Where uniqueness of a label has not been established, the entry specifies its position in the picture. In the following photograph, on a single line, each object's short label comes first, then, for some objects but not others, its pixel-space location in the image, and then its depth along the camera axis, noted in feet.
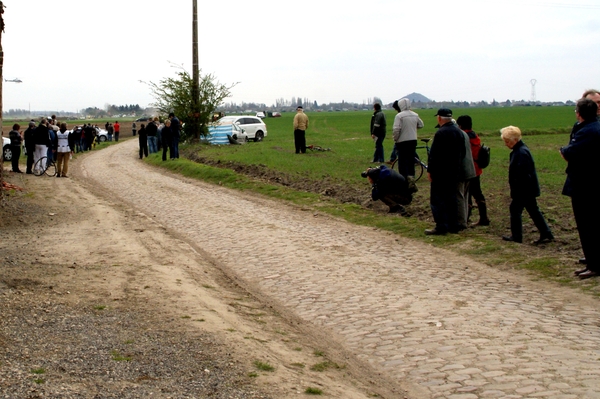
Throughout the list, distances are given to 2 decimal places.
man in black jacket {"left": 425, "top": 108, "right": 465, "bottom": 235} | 36.99
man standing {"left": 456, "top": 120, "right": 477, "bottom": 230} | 37.39
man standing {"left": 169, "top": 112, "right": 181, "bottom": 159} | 91.81
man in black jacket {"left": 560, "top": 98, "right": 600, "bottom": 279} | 27.55
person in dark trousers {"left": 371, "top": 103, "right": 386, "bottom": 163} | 67.46
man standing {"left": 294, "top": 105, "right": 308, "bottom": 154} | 86.79
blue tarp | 125.29
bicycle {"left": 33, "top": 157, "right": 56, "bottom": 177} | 78.38
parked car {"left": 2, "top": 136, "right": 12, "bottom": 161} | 101.04
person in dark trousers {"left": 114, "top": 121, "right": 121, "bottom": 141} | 201.46
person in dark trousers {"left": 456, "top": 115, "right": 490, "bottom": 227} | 39.17
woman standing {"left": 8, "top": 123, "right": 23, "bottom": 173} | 80.84
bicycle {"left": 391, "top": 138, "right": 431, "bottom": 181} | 56.62
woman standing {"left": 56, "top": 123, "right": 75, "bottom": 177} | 77.61
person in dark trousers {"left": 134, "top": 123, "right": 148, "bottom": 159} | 109.40
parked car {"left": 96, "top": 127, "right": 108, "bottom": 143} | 196.44
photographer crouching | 44.42
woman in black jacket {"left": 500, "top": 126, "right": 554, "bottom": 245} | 33.55
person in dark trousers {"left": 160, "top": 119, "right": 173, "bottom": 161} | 93.93
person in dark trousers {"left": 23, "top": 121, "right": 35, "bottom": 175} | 79.92
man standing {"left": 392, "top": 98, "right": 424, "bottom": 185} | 51.55
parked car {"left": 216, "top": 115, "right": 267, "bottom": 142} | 140.26
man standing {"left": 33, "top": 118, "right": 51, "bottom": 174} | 78.23
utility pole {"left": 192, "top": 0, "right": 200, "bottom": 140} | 111.65
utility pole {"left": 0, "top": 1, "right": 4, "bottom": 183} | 41.14
